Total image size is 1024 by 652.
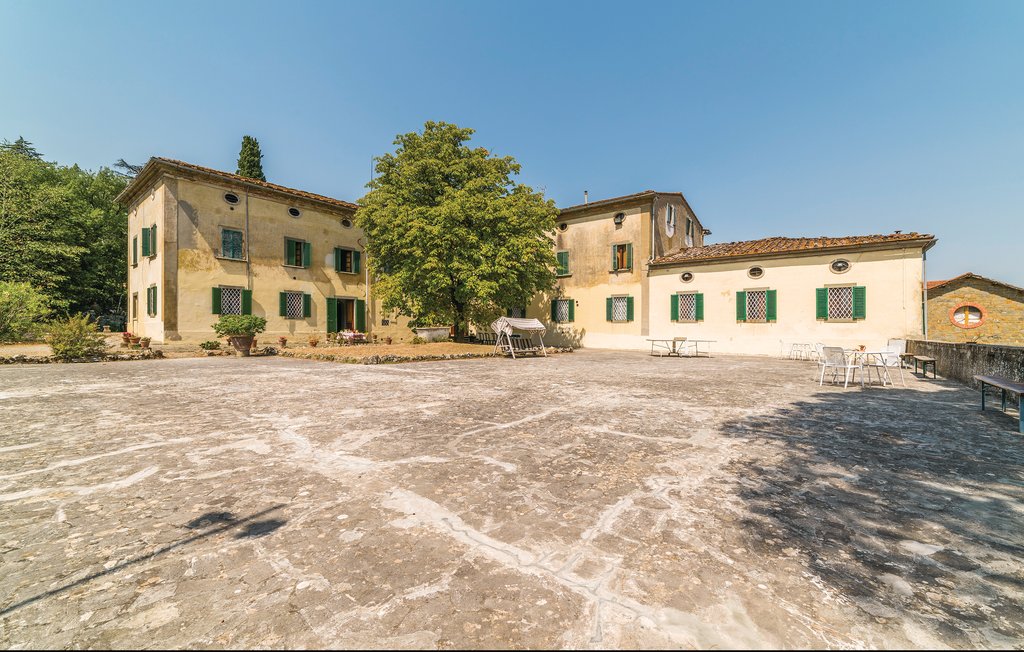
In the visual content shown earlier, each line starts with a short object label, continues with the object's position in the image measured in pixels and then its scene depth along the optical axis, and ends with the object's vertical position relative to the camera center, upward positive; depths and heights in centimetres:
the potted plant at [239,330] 1580 -10
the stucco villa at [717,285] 1577 +185
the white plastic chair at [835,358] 865 -72
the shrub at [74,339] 1244 -34
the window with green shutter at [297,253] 2048 +378
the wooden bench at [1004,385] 486 -83
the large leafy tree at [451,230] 1731 +431
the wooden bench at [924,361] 996 -95
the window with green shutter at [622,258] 2133 +363
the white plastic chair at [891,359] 928 -83
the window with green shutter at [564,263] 2350 +364
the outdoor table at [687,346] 1853 -100
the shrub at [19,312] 1555 +66
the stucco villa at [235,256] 1717 +341
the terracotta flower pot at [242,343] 1582 -62
